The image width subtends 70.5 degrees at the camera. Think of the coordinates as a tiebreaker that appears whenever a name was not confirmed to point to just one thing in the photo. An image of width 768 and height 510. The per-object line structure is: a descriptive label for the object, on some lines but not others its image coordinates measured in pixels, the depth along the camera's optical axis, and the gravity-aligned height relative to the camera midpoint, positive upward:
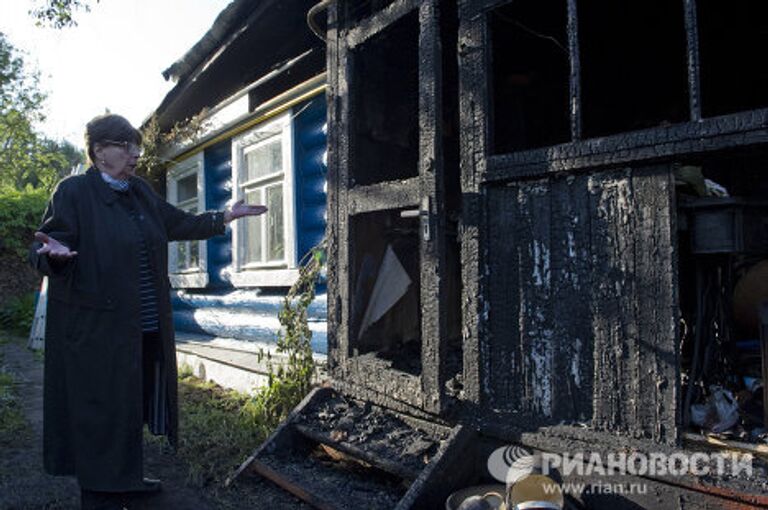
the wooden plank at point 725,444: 1.90 -0.66
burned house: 2.09 +0.09
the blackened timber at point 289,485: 2.57 -1.10
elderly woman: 2.54 -0.24
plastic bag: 2.12 -0.61
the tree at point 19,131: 22.42 +6.04
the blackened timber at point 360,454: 2.54 -0.94
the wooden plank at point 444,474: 2.32 -0.93
